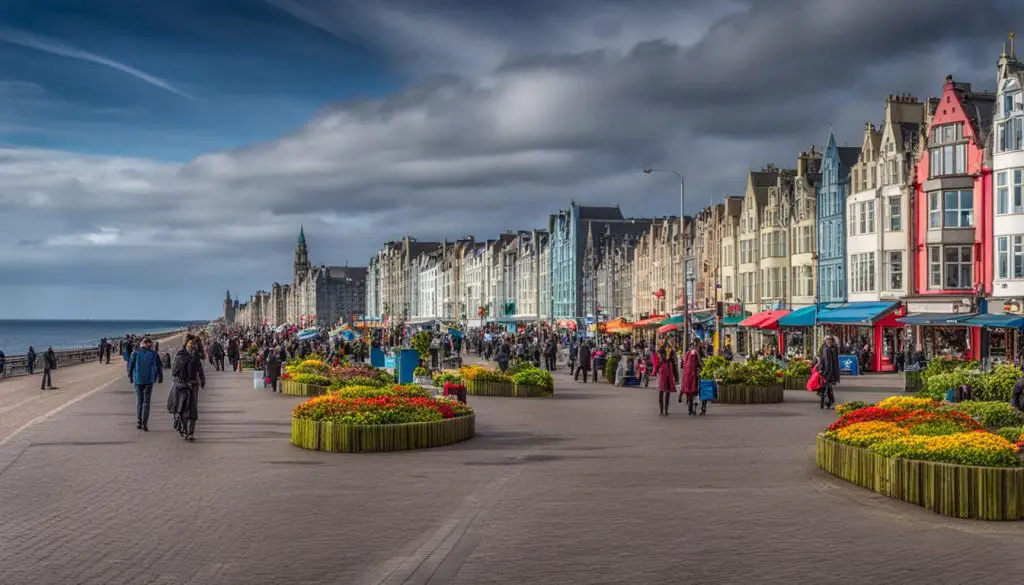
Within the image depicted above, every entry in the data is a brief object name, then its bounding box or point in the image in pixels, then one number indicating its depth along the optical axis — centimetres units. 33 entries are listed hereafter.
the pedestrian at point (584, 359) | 4084
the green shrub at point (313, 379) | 3222
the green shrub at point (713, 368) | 3002
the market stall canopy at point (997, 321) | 3881
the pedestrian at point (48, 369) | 4035
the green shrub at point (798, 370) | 3522
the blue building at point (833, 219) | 5759
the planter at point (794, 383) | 3494
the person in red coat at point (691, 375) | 2494
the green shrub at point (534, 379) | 3198
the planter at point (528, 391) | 3203
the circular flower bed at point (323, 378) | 2990
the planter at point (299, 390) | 3199
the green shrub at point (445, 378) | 2977
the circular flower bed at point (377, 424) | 1797
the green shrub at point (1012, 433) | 1467
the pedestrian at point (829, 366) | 2638
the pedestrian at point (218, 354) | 5512
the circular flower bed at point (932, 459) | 1180
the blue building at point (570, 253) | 11681
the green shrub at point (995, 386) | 2548
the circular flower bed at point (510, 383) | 3203
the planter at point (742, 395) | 2912
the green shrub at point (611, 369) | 4003
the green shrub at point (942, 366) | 3053
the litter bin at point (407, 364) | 3406
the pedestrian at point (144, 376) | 2133
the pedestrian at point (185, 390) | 1977
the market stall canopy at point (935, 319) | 4169
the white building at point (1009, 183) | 4228
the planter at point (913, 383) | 3303
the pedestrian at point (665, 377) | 2517
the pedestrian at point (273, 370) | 3506
